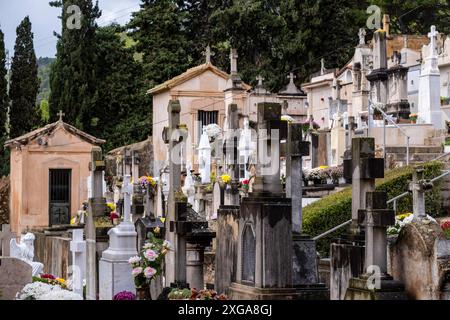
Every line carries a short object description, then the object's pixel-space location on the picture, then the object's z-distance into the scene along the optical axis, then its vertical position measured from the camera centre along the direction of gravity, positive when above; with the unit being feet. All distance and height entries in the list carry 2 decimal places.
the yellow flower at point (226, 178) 62.63 +1.44
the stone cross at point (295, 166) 43.19 +1.47
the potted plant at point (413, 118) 94.48 +7.74
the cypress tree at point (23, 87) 132.26 +15.47
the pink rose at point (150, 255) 42.15 -2.29
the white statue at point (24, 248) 59.31 -2.79
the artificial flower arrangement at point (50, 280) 47.90 -4.01
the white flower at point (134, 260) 42.25 -2.50
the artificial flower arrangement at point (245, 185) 62.72 +0.96
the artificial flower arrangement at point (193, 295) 37.19 -3.60
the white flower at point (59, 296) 36.48 -3.49
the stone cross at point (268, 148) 37.06 +1.99
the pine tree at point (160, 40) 152.97 +25.41
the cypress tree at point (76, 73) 142.51 +18.81
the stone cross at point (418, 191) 34.76 +0.24
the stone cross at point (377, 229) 33.88 -1.06
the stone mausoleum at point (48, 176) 112.57 +3.06
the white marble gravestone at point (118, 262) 44.01 -2.69
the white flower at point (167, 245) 42.93 -1.91
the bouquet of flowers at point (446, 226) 56.20 -1.66
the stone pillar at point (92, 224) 47.85 -1.12
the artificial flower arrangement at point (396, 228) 45.63 -1.40
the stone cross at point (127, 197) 46.85 +0.22
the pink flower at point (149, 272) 42.04 -3.01
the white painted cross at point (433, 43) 99.33 +16.17
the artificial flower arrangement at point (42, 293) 36.72 -3.42
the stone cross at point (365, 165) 36.73 +1.25
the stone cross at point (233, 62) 124.06 +17.43
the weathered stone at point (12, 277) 38.81 -2.91
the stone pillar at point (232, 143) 72.44 +4.52
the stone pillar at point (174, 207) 43.47 -0.28
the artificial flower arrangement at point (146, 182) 66.44 +1.32
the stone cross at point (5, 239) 52.29 -1.99
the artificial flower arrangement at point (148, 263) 42.22 -2.66
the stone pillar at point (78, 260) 50.53 -3.02
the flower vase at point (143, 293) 42.91 -3.99
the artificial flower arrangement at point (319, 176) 78.31 +1.83
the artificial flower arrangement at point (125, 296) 41.44 -3.98
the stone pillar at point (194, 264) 44.88 -2.88
